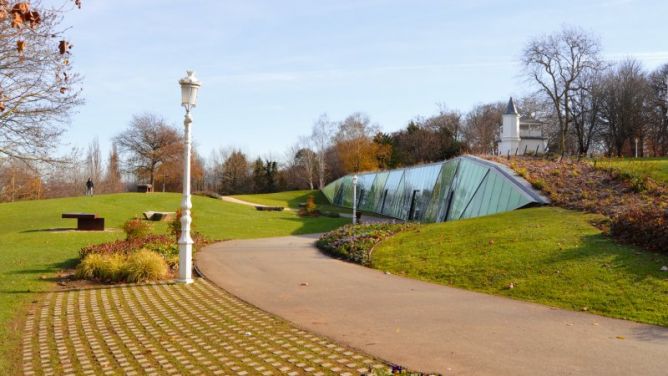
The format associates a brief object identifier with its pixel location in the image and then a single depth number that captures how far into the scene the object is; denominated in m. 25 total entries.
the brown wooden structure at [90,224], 21.15
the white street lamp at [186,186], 10.12
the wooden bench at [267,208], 39.56
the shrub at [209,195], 45.34
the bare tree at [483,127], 63.16
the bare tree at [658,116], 47.12
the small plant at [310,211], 35.53
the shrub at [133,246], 12.35
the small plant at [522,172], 18.94
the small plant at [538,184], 17.59
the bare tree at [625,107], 48.91
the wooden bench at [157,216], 25.94
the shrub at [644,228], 9.86
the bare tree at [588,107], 49.16
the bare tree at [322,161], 72.25
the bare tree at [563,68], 45.91
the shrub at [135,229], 14.45
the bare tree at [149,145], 53.62
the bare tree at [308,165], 73.88
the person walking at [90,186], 38.41
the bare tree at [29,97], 13.83
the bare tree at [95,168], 66.81
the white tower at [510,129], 36.41
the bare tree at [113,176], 64.44
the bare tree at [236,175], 77.12
